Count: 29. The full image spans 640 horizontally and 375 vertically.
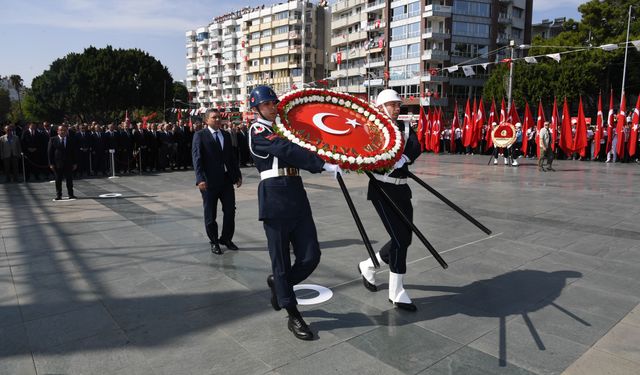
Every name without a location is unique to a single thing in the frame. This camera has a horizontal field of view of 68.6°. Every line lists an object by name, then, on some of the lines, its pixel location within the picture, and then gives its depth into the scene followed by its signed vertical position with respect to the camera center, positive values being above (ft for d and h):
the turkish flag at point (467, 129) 87.81 +0.89
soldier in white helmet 14.30 -2.20
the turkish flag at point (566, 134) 73.92 +0.02
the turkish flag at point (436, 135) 94.48 -0.31
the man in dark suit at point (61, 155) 35.40 -1.88
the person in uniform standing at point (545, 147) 57.57 -1.55
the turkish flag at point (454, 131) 92.99 +0.52
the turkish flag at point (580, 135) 73.00 -0.05
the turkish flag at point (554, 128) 75.46 +1.05
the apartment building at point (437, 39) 188.85 +39.30
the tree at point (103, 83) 188.65 +19.50
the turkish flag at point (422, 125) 97.47 +1.73
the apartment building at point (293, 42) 274.36 +53.82
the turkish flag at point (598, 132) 72.59 +0.37
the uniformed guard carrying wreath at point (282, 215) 12.67 -2.25
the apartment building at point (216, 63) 335.26 +52.61
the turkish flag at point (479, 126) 86.58 +1.45
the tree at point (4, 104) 272.92 +15.37
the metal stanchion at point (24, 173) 48.79 -4.54
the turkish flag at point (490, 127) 82.43 +1.21
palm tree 260.19 +28.26
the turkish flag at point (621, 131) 69.41 +0.61
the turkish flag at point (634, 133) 67.86 +0.32
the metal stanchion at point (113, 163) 51.71 -3.63
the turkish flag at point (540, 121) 74.74 +2.16
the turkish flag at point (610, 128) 71.82 +0.99
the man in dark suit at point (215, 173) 21.06 -1.89
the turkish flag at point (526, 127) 76.90 +1.18
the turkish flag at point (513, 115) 78.55 +3.22
